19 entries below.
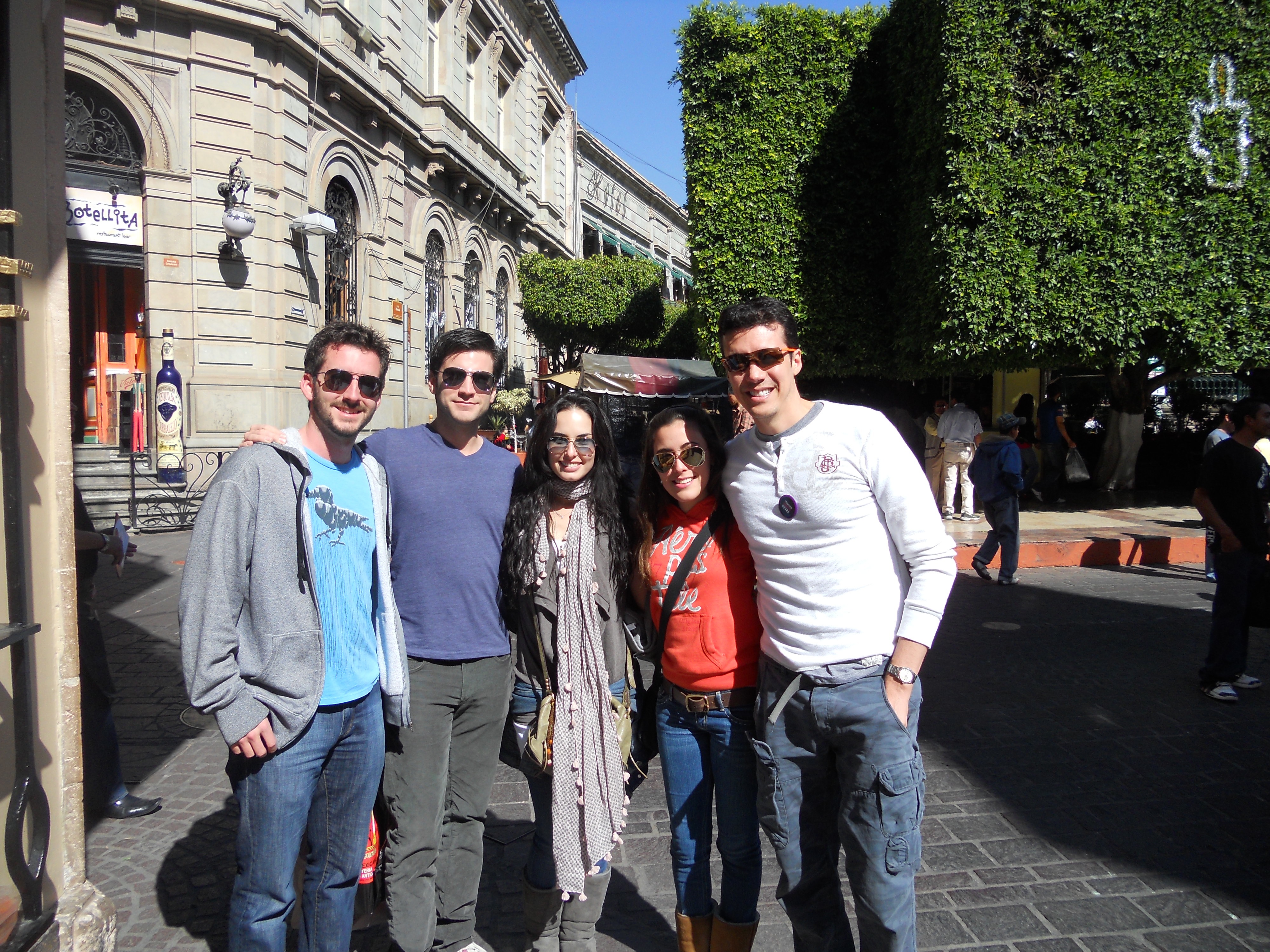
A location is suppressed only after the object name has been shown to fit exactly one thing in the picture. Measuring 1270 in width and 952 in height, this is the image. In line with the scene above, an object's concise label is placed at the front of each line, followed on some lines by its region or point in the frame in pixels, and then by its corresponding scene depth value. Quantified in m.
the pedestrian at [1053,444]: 13.96
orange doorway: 13.24
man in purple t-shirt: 2.59
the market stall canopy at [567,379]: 15.66
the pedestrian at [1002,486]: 8.56
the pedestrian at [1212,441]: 8.25
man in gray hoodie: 2.15
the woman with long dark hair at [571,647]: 2.55
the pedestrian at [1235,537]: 5.14
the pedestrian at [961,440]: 12.16
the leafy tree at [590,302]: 25.14
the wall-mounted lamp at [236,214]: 12.52
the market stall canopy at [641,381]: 12.88
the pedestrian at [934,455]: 13.48
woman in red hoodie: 2.42
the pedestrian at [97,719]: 3.79
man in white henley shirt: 2.15
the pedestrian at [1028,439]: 13.42
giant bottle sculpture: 12.05
